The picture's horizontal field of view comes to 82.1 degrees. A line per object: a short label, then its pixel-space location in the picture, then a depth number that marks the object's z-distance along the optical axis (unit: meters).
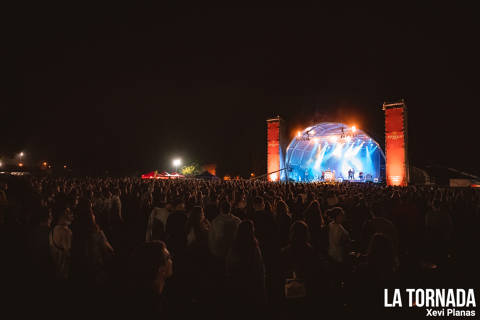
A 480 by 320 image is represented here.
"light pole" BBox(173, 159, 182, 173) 42.37
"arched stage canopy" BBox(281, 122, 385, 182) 30.69
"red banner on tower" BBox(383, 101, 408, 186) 23.30
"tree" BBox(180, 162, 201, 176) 39.69
